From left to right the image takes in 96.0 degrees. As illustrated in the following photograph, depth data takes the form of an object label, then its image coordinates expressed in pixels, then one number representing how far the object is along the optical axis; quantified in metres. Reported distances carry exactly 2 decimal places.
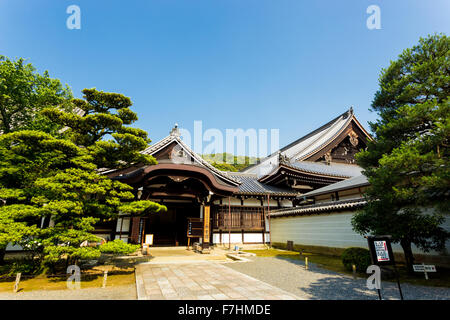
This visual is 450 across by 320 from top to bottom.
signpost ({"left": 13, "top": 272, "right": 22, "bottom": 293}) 5.43
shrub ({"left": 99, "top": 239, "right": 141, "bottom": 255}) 6.99
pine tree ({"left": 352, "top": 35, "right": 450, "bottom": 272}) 5.55
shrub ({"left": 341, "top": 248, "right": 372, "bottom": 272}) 7.50
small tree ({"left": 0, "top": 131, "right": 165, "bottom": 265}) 6.37
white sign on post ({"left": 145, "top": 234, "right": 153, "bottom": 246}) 11.34
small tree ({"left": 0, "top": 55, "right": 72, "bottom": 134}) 8.17
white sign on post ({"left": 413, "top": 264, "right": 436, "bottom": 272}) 6.29
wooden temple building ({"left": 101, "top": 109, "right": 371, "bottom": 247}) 12.98
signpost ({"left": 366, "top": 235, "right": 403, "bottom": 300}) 5.09
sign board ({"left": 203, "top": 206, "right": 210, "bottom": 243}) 12.96
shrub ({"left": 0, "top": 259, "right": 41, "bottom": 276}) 6.88
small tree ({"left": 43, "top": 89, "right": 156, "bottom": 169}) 8.02
